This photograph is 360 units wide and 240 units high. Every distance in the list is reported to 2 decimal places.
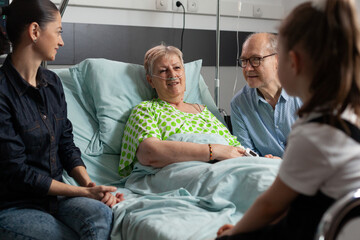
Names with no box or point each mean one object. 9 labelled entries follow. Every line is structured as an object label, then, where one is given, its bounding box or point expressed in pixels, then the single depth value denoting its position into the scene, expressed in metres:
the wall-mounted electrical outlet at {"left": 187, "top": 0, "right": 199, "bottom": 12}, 3.41
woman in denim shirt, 1.56
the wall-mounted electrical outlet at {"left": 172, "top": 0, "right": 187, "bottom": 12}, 3.34
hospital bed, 1.58
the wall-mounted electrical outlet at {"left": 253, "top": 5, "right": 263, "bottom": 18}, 3.75
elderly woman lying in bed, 2.02
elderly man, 2.33
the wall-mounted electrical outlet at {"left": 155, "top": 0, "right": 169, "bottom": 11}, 3.24
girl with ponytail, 0.88
